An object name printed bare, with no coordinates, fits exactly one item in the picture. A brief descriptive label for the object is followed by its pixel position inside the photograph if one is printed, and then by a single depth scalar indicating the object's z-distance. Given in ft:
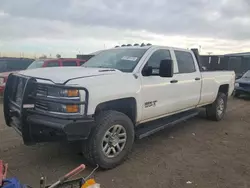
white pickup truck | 8.19
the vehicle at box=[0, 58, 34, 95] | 28.97
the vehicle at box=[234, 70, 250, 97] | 28.61
